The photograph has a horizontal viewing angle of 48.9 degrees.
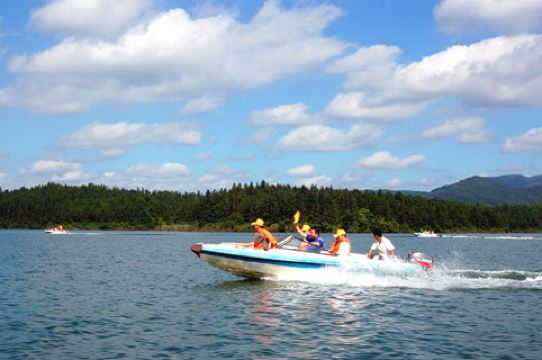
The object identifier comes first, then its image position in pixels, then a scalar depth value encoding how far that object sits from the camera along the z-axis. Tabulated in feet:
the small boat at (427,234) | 477.77
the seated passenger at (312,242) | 86.12
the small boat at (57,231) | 456.61
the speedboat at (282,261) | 84.23
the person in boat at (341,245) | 85.20
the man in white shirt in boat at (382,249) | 84.79
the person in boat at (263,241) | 85.10
